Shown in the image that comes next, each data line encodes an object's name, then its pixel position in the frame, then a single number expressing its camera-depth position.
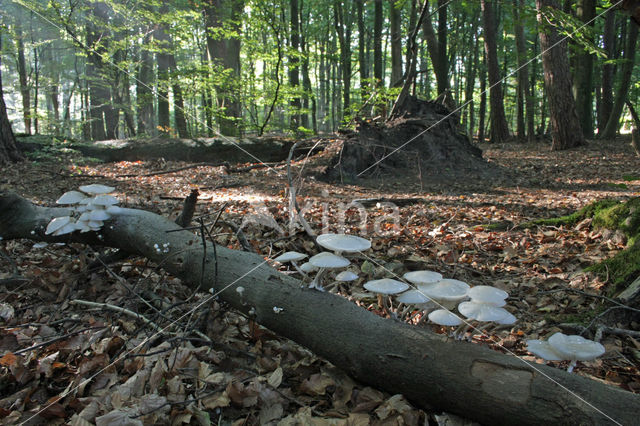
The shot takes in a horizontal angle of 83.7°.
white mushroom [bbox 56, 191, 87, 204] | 2.36
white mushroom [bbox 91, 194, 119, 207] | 2.42
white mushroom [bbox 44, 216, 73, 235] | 2.27
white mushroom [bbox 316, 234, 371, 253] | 1.64
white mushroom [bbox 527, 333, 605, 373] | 1.32
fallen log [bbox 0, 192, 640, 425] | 1.26
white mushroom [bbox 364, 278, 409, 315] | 1.60
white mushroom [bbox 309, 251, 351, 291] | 1.60
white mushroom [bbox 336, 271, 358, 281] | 1.76
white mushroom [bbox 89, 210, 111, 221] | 2.33
